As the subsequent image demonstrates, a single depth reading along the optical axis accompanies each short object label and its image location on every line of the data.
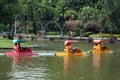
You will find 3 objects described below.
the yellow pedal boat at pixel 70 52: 44.88
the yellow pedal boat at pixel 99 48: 51.41
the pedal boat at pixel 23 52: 43.69
